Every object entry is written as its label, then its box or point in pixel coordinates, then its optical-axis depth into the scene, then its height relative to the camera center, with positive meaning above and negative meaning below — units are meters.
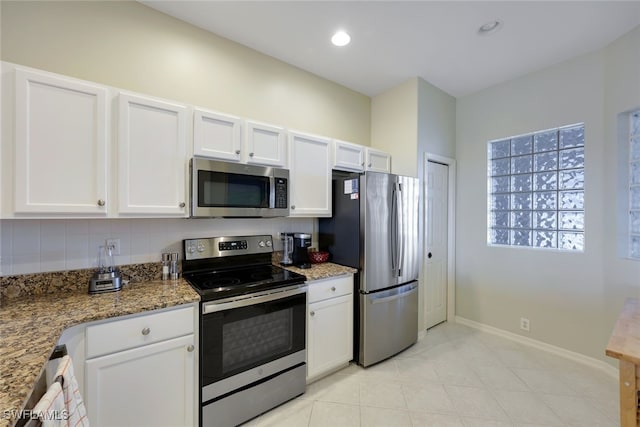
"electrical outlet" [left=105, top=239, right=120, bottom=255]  1.82 -0.23
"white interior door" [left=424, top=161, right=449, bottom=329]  3.20 -0.39
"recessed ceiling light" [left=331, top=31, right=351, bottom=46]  2.26 +1.52
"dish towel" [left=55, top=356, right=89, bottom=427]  0.87 -0.62
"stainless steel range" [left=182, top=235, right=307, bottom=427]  1.62 -0.82
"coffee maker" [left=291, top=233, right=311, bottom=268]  2.51 -0.34
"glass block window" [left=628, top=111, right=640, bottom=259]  2.21 +0.25
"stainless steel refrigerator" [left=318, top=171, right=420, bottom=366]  2.39 -0.36
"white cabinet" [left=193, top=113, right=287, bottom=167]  1.88 +0.56
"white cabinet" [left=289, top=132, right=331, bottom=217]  2.36 +0.35
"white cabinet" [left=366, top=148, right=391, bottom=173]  2.92 +0.60
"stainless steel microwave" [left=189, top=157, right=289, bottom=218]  1.82 +0.17
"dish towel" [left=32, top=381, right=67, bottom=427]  0.72 -0.56
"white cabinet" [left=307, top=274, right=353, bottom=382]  2.13 -0.95
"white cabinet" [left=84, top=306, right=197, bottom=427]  1.32 -0.85
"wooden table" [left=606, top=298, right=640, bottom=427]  1.16 -0.72
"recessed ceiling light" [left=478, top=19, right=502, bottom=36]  2.12 +1.52
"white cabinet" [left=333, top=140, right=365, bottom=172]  2.64 +0.58
